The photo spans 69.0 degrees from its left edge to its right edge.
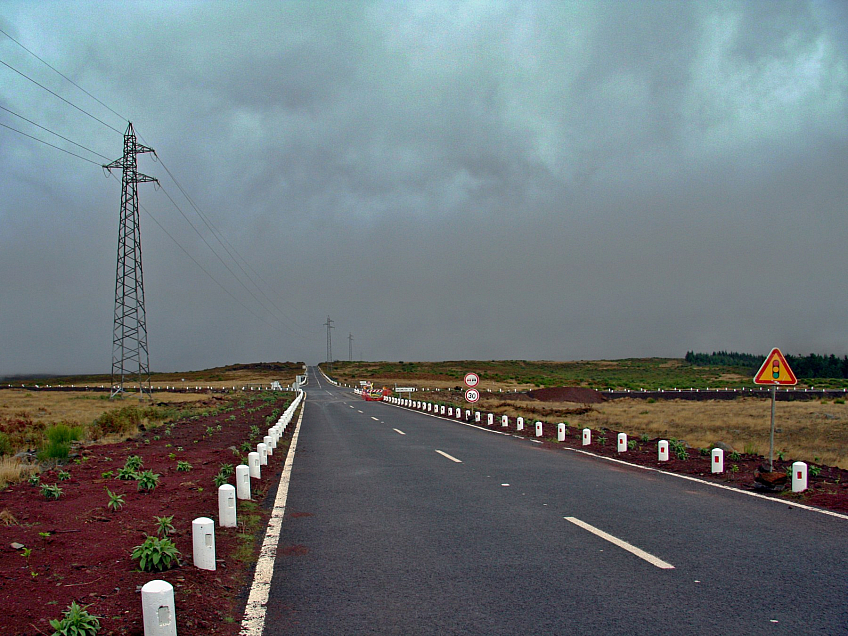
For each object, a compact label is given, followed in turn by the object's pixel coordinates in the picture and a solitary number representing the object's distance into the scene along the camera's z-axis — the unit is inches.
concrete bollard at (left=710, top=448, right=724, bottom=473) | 501.4
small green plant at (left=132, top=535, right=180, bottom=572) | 229.3
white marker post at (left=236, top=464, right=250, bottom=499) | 384.8
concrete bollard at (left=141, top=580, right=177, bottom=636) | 165.2
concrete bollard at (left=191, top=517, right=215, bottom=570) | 233.1
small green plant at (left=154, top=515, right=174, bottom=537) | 272.7
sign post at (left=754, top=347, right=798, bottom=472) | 456.8
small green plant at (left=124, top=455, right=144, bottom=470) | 471.2
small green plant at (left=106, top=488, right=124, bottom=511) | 340.1
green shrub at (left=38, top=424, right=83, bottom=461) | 549.6
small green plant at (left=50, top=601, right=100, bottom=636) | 162.8
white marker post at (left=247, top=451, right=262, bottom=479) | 453.1
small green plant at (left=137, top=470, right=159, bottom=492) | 400.5
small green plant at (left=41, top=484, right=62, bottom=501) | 370.0
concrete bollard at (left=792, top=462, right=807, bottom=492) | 413.7
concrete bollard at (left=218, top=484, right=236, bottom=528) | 306.7
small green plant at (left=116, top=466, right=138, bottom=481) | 443.2
